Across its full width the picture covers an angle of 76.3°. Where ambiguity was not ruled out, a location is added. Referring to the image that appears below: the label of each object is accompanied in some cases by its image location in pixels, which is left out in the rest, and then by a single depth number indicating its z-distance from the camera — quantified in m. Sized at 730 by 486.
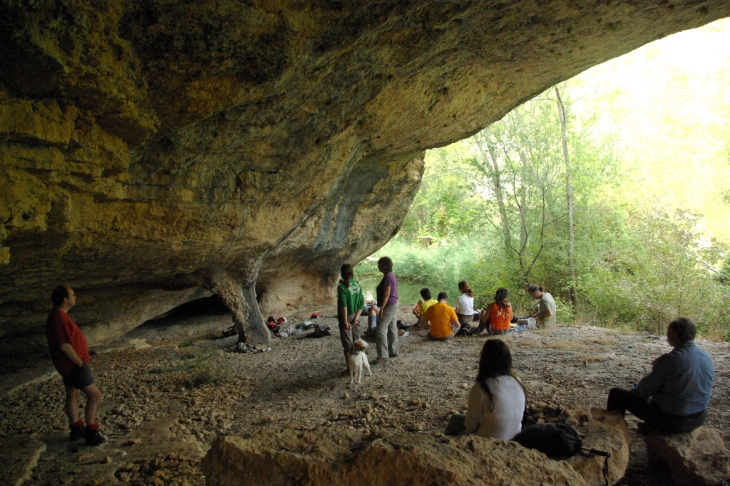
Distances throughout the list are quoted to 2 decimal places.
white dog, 5.59
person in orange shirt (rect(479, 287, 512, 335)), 8.20
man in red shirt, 3.86
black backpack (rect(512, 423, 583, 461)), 2.82
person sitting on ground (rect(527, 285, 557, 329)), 8.56
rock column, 8.01
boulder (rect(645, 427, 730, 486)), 2.91
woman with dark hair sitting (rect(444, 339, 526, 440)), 2.97
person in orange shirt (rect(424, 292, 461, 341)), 7.99
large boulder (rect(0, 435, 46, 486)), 3.28
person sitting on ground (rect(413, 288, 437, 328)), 8.28
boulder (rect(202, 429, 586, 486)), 2.21
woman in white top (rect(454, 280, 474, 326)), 8.66
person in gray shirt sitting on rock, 3.34
